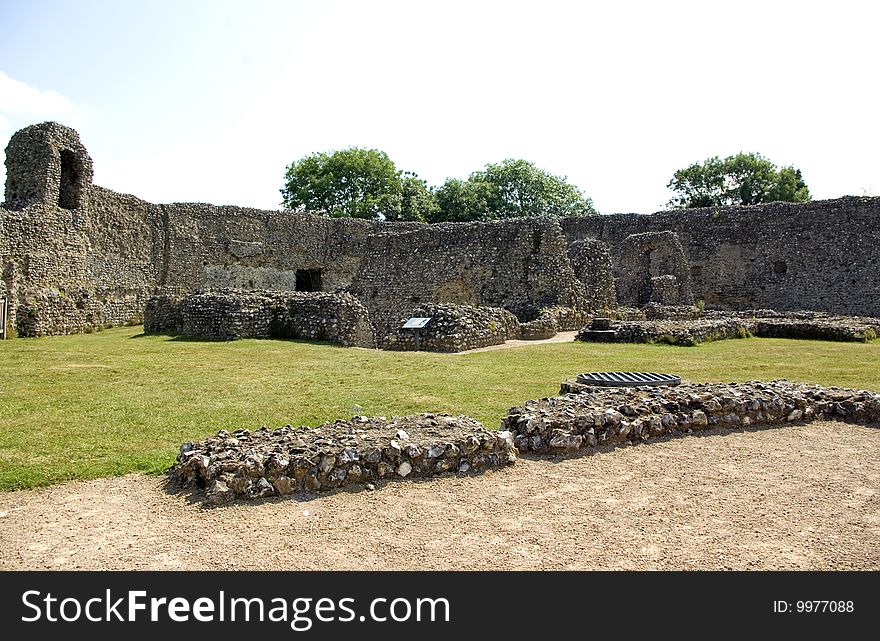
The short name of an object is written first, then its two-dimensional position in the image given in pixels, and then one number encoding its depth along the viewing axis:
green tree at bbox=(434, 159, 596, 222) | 50.25
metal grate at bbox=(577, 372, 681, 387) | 8.51
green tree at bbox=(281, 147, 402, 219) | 51.44
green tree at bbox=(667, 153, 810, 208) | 48.81
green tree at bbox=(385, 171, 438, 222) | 49.19
